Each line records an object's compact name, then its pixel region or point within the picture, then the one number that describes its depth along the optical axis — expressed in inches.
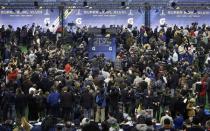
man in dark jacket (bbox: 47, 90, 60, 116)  1034.7
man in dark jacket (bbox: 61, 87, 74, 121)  1031.0
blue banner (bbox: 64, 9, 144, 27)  1927.9
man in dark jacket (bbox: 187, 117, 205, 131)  786.2
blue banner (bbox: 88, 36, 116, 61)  1409.9
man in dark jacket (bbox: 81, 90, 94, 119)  1043.3
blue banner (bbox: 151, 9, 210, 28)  1903.3
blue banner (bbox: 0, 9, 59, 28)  1931.6
